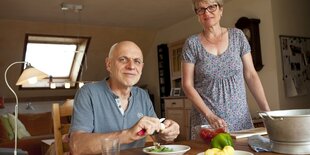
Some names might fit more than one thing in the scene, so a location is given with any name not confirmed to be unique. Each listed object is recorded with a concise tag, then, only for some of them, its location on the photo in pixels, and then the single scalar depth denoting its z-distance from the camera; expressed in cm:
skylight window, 589
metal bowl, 95
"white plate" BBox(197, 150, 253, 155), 100
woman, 167
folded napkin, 108
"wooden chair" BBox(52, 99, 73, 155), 164
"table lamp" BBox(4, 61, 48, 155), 156
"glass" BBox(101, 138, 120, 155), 102
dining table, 113
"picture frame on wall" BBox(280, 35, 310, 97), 393
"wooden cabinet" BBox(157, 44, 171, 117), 612
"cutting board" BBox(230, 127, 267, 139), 134
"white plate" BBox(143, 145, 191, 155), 104
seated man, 142
